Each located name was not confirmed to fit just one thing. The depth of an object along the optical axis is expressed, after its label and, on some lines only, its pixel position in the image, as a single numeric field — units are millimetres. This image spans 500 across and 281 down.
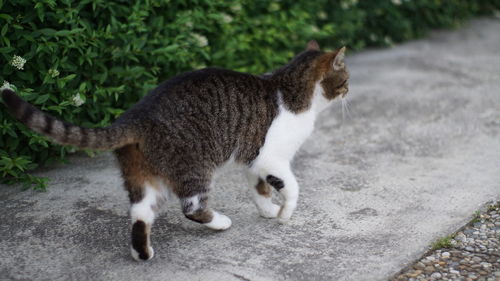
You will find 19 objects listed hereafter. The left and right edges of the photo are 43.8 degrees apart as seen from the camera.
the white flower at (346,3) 7051
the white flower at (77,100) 4047
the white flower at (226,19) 5029
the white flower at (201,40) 4818
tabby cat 3141
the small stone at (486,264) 3113
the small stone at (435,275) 3045
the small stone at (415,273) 3064
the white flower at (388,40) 7764
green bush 3891
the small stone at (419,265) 3141
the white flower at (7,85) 3664
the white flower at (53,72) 3914
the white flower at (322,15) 6763
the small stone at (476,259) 3180
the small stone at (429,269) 3102
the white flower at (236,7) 5160
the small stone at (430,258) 3215
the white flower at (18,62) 3729
